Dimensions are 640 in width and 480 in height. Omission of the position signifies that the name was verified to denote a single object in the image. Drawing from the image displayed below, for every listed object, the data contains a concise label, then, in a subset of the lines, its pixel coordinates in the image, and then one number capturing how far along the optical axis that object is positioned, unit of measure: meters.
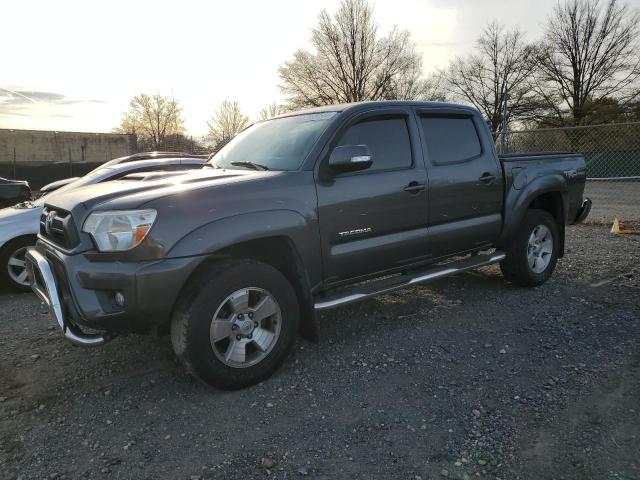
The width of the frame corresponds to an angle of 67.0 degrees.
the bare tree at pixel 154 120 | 55.83
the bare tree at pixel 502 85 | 37.75
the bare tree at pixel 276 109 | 39.59
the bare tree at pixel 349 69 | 39.34
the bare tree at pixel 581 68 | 33.94
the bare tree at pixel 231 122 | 53.19
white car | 5.57
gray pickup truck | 2.84
